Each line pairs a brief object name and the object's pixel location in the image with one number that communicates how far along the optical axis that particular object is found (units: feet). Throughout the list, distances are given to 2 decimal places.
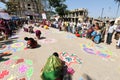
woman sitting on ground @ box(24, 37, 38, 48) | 12.34
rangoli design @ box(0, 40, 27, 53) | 12.39
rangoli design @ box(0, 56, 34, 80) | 7.33
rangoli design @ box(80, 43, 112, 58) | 11.13
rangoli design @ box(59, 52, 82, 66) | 9.21
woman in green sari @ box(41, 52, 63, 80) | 6.14
